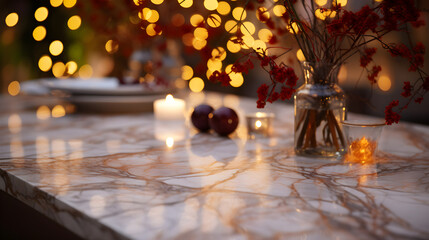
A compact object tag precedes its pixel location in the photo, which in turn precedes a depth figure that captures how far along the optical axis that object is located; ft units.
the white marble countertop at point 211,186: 1.70
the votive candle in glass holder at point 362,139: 2.69
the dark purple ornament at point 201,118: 3.60
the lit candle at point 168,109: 4.14
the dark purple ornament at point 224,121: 3.43
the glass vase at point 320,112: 2.73
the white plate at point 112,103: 4.56
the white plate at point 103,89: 4.61
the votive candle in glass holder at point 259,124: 3.53
